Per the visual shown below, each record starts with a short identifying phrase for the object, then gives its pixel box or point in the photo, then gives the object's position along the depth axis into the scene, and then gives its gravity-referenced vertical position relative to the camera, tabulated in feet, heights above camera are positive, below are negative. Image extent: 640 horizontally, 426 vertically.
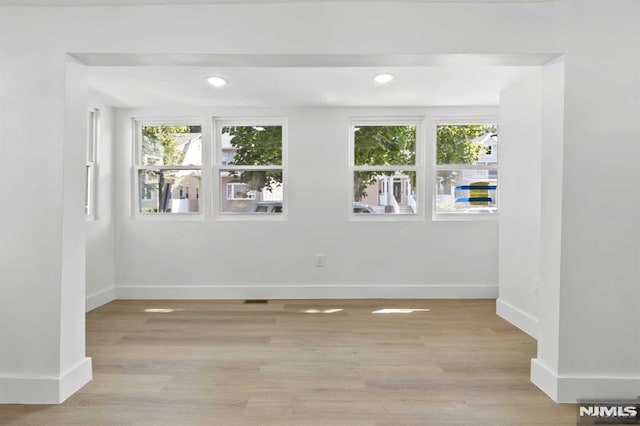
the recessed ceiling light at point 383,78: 11.62 +3.44
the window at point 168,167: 16.21 +1.12
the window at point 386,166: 16.10 +1.25
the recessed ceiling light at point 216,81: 11.78 +3.34
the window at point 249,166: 16.11 +1.17
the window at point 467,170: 16.14 +1.13
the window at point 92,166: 14.58 +1.03
